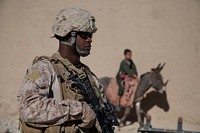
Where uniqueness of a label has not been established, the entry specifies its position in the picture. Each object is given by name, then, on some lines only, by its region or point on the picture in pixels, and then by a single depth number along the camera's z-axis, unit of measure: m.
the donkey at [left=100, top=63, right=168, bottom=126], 11.88
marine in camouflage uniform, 2.66
